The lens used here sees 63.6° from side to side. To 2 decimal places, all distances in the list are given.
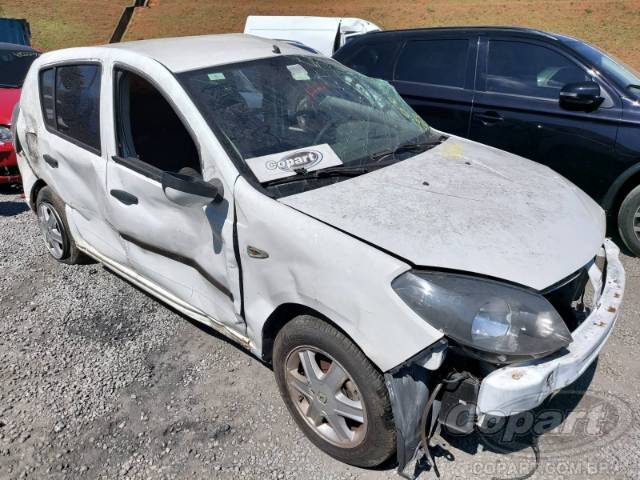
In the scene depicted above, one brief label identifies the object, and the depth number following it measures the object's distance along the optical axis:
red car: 5.54
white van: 13.49
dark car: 4.04
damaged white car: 1.84
